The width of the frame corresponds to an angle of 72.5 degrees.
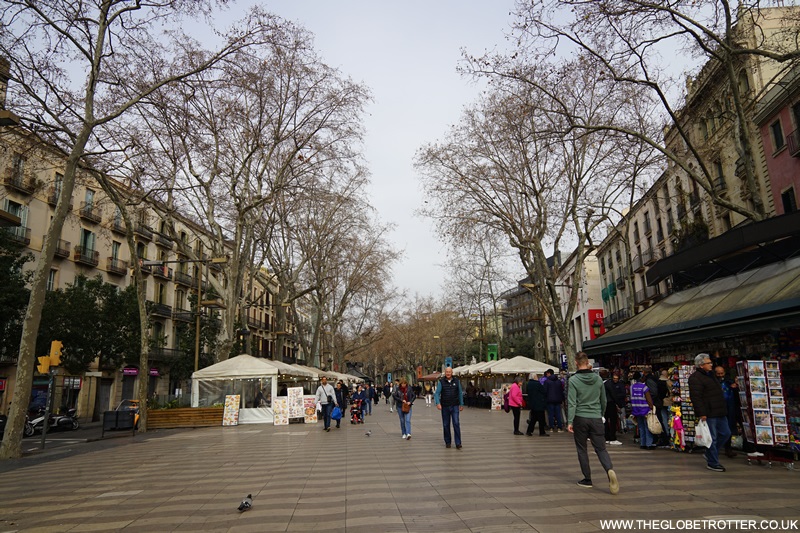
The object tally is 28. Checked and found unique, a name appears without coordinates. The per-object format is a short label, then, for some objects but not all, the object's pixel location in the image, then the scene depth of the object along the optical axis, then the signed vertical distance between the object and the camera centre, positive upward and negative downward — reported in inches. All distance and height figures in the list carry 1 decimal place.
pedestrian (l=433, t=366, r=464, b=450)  452.1 -14.0
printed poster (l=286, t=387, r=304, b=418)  882.1 -26.4
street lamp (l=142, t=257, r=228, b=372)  833.4 +133.8
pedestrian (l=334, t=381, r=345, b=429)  912.5 -17.3
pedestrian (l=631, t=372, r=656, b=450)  408.2 -19.8
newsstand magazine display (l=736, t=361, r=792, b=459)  319.6 -17.1
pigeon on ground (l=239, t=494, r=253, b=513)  241.4 -51.6
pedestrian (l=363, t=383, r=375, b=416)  1197.7 -46.1
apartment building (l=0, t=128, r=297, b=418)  1126.4 +314.0
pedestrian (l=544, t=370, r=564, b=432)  556.4 -10.3
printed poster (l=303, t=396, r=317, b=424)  900.0 -38.8
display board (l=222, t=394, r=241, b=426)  855.7 -37.6
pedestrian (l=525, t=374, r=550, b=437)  543.8 -18.5
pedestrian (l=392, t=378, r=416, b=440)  557.3 -22.6
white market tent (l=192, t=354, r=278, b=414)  850.8 +10.9
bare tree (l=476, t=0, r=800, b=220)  438.3 +280.4
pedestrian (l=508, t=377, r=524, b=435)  579.2 -18.4
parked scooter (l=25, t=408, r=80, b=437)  838.0 -52.6
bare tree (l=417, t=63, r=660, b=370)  829.8 +309.2
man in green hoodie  266.2 -15.5
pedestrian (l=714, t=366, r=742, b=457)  359.9 -17.2
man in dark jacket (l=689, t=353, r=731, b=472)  310.7 -15.7
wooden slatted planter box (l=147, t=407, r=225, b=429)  847.7 -46.0
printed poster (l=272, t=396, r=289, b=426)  860.6 -40.6
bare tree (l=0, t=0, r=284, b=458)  504.1 +294.5
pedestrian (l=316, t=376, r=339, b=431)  691.4 -15.8
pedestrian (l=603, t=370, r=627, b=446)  456.1 -25.8
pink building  806.5 +364.1
